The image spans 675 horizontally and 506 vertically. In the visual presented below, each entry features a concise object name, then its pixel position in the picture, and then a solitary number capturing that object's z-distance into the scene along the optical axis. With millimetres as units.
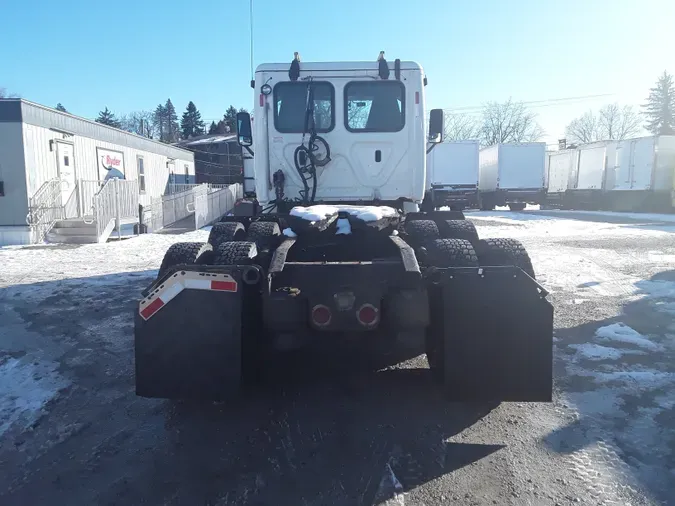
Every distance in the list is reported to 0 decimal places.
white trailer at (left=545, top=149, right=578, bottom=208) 33969
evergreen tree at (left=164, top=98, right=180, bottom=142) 109288
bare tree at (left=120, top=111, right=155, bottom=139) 99462
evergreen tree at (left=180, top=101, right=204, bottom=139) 93000
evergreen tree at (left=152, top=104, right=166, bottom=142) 110231
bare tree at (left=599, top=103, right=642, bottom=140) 79375
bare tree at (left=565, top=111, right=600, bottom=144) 84250
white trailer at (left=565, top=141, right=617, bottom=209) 30359
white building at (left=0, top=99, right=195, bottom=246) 15688
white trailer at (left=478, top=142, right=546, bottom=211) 30656
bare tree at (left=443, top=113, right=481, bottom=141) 74938
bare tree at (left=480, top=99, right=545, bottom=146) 76000
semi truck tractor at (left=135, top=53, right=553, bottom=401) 3779
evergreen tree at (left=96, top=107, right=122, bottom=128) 92488
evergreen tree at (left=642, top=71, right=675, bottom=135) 65125
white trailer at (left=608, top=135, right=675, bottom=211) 27078
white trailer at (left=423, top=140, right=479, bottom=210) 29141
